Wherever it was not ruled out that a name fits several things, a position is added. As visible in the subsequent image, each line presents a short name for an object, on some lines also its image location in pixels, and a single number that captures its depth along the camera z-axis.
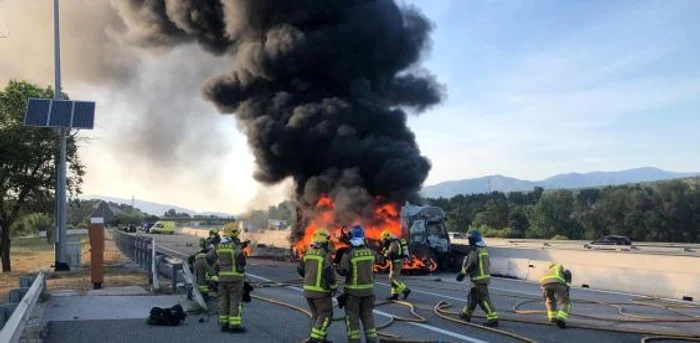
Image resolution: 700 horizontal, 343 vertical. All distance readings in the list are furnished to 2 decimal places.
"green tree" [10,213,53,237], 61.03
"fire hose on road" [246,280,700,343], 8.62
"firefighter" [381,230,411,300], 12.72
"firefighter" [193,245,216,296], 11.76
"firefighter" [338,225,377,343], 7.69
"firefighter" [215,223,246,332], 8.80
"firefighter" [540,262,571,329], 9.70
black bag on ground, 9.08
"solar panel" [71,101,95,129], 18.23
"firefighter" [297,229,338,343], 7.57
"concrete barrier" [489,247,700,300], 15.07
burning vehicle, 20.17
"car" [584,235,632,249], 39.38
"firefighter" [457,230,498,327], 9.66
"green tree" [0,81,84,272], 20.84
